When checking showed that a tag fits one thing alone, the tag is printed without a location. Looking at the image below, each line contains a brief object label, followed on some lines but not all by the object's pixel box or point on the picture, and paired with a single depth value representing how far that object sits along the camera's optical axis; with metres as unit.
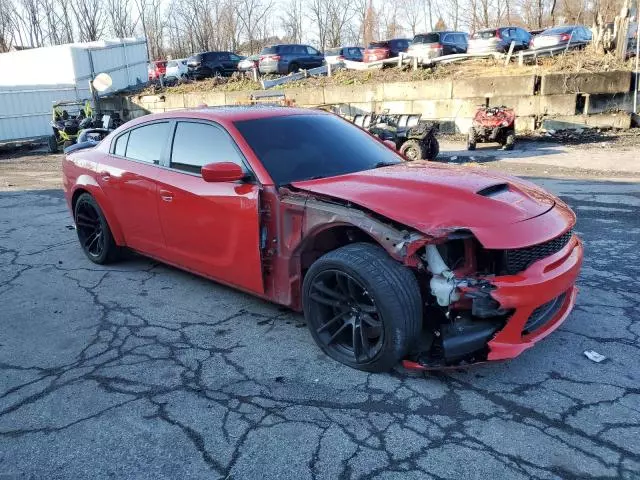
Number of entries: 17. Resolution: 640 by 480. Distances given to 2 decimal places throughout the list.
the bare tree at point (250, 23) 53.41
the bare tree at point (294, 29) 55.47
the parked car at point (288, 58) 24.81
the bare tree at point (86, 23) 50.88
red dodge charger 2.87
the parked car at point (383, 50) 23.47
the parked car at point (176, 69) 30.04
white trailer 20.17
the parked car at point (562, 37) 19.45
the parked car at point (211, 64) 27.64
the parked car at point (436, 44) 20.95
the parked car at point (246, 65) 26.51
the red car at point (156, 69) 32.26
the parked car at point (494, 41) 20.30
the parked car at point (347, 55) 26.70
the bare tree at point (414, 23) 54.81
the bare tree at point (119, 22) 52.59
